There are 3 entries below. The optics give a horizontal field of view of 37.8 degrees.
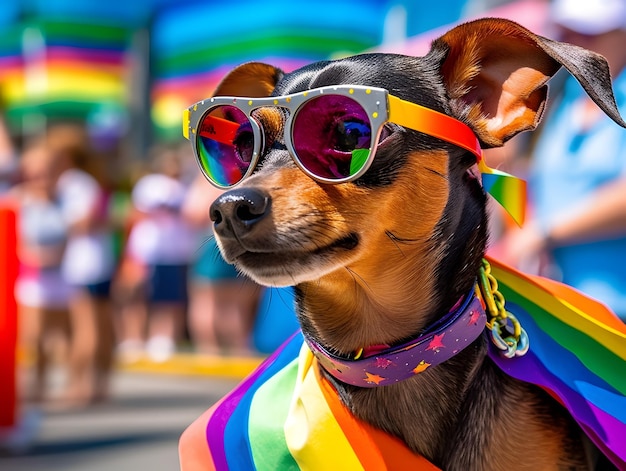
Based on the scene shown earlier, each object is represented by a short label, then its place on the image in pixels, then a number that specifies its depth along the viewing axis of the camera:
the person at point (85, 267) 6.73
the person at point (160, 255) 8.58
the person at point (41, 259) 6.41
